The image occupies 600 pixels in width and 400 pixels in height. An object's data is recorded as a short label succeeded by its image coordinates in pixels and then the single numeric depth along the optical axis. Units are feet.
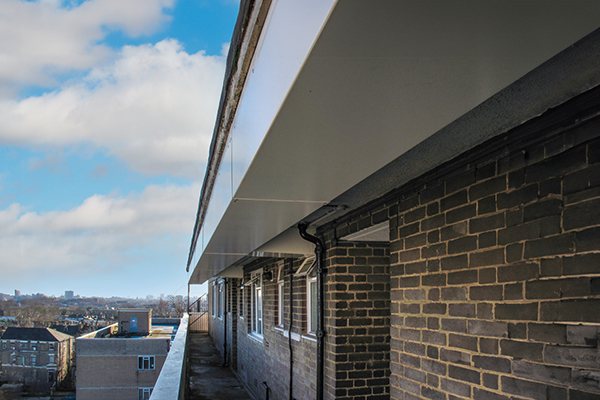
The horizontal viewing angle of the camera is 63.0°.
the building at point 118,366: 116.16
